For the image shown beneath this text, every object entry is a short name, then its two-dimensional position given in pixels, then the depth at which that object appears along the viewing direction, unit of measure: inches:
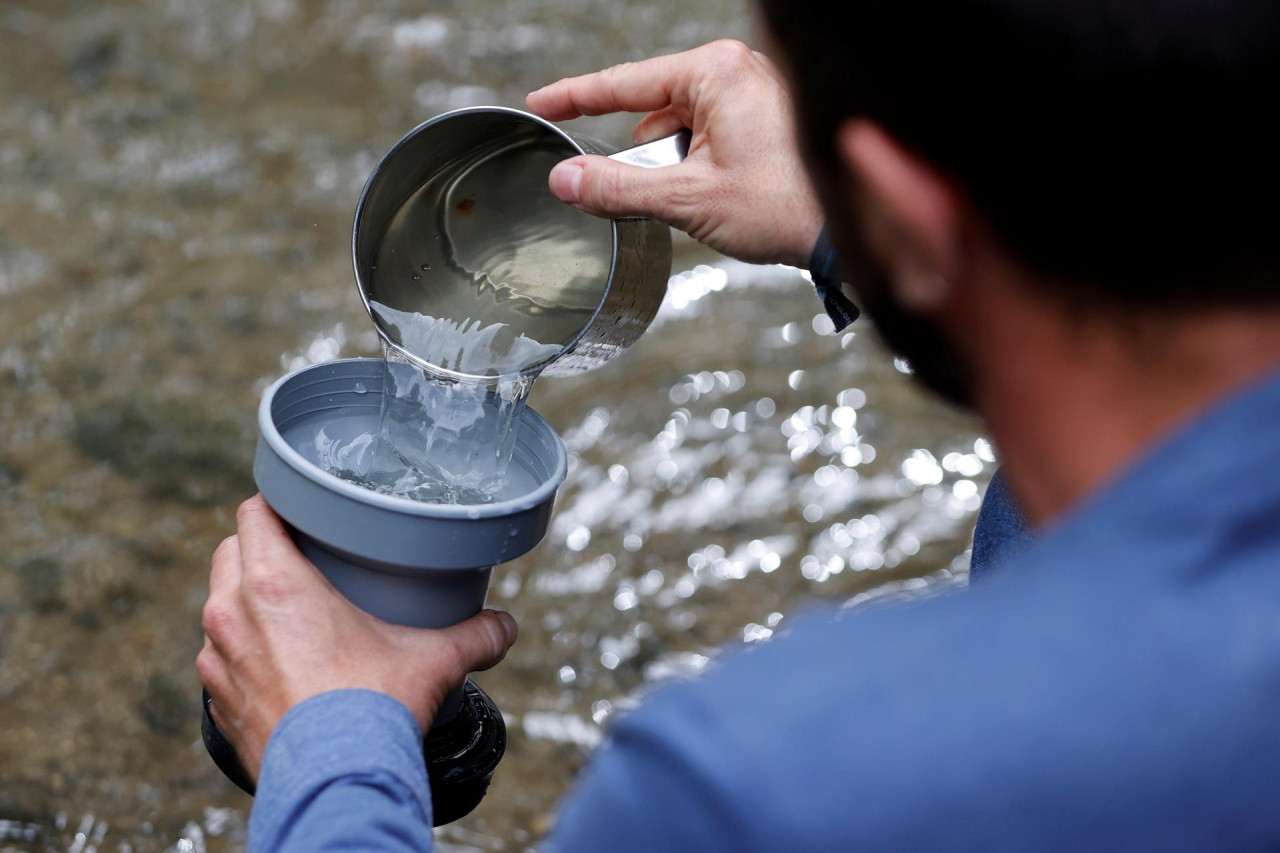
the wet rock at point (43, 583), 100.8
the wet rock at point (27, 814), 83.6
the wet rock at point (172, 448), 113.7
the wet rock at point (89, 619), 99.7
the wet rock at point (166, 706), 92.7
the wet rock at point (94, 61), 179.3
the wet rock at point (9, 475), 112.3
